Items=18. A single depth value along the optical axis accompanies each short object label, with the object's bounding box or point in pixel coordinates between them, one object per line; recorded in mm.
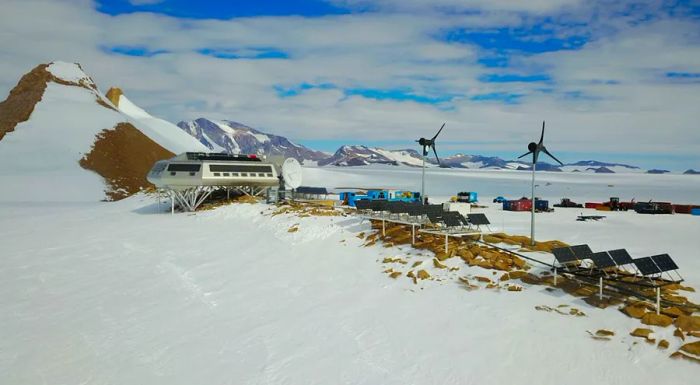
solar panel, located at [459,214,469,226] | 29891
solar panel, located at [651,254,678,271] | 19812
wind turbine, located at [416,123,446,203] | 42128
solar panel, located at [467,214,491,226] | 29959
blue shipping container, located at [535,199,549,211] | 62750
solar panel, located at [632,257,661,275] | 19859
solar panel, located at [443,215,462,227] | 29047
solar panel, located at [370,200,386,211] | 34906
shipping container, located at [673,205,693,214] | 62678
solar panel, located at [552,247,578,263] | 22406
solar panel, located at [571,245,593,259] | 22531
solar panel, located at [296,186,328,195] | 59906
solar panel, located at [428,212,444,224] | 30359
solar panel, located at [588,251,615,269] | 21105
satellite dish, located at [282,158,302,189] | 58500
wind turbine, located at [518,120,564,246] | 29938
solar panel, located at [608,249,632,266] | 21233
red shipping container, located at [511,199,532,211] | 63000
